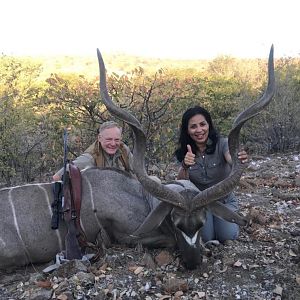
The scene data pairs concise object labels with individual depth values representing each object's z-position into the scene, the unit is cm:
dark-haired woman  286
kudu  239
